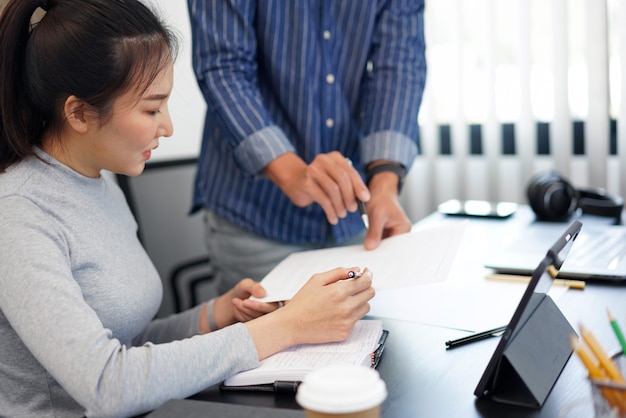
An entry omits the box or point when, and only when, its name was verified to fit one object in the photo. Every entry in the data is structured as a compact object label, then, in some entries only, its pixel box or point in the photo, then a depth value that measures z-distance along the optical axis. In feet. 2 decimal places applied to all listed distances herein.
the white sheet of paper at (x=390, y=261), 3.50
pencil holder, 1.90
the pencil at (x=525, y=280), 3.96
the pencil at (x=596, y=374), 1.92
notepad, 2.89
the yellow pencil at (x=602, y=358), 1.99
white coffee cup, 1.74
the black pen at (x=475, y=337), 3.25
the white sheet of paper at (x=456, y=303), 3.56
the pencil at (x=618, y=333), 2.13
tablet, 2.56
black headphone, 5.49
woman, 2.78
